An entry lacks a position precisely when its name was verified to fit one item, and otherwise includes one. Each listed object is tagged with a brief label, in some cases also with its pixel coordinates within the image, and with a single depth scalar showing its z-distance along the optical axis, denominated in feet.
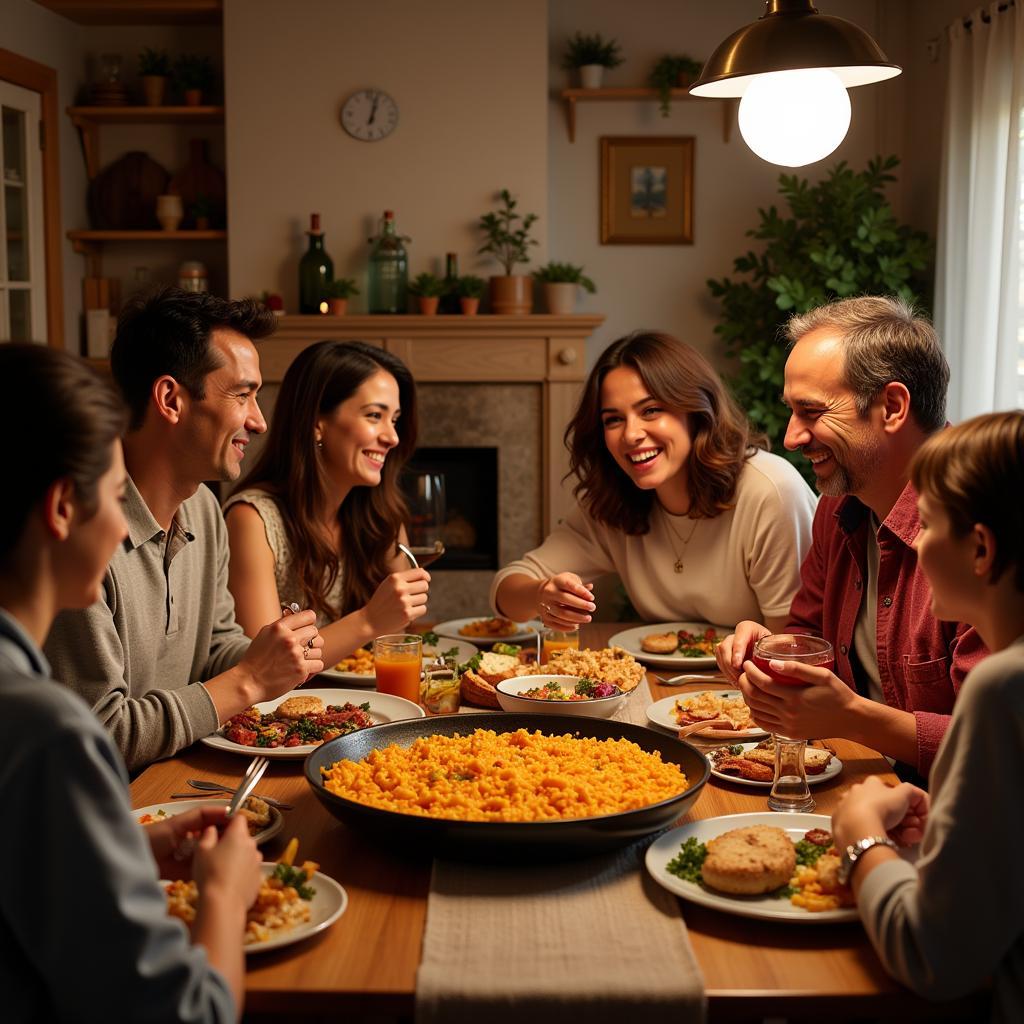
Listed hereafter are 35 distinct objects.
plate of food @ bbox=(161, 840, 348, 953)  3.93
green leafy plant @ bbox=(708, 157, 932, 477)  15.84
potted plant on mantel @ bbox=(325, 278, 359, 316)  17.34
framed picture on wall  18.37
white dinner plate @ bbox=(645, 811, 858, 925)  4.06
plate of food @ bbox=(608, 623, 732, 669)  7.95
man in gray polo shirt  5.97
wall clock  17.67
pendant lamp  6.10
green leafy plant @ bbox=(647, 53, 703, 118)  17.53
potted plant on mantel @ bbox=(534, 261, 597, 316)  17.53
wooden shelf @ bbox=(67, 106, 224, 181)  17.83
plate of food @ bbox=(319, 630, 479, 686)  7.54
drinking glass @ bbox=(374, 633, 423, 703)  6.88
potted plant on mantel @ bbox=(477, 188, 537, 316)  17.49
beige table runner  3.67
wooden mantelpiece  17.39
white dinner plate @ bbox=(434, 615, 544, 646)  8.67
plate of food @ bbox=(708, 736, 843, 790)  5.56
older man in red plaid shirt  6.60
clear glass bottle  17.42
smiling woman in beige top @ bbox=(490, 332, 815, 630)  9.29
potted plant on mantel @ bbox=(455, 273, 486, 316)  17.35
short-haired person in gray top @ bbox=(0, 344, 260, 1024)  3.11
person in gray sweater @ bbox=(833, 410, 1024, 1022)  3.57
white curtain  13.29
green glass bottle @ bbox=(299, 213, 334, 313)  17.46
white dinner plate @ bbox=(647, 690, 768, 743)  6.23
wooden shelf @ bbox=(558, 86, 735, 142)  17.60
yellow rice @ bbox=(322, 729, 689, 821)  4.74
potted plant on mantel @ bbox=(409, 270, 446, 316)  17.33
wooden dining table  3.70
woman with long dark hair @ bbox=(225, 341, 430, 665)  9.02
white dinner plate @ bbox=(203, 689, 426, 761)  5.84
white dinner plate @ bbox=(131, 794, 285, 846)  4.79
